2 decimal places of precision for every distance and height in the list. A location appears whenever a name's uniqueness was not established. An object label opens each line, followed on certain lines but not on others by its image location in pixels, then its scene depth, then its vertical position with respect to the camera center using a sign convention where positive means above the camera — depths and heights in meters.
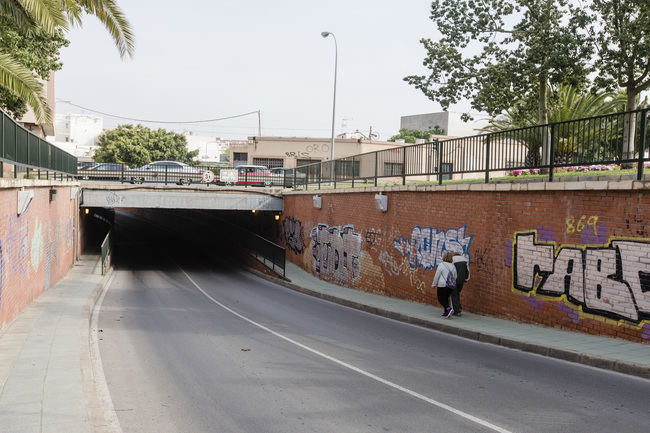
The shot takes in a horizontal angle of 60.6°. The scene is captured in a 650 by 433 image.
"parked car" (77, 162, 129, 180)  30.35 +1.22
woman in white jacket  12.41 -1.67
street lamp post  34.00 +8.56
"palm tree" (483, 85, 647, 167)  10.10 +3.88
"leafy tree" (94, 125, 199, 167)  66.88 +6.23
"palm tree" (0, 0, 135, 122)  12.02 +4.08
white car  31.08 +1.19
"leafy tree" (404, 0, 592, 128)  18.84 +5.39
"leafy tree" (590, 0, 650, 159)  17.28 +5.25
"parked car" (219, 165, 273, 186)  31.91 +1.13
